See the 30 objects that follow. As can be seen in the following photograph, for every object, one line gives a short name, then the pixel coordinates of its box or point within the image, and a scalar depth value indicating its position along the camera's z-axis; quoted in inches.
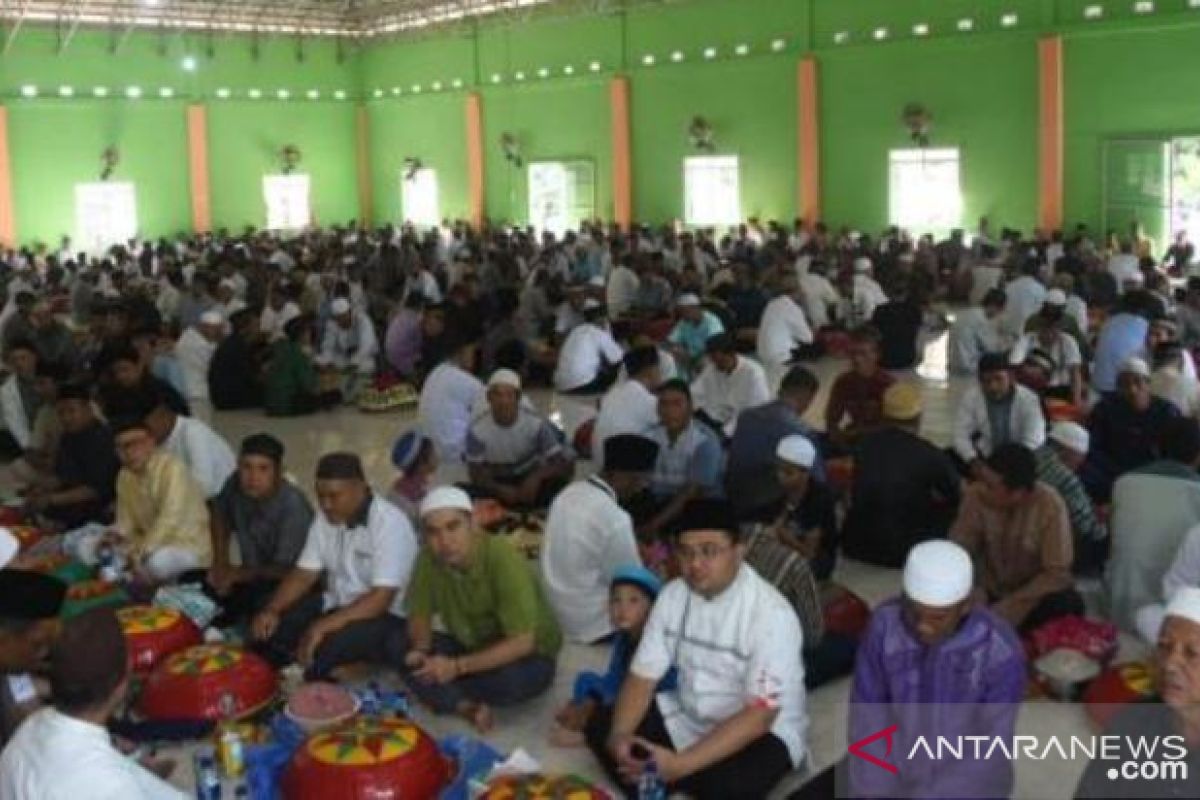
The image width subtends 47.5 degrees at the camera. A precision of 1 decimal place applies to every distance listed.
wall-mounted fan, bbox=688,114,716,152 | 940.6
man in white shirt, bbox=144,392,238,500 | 285.1
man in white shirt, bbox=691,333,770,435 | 355.3
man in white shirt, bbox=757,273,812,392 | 497.7
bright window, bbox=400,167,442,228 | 1192.8
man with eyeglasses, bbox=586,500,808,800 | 169.5
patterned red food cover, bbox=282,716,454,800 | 174.2
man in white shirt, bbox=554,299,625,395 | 465.4
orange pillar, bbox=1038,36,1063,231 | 739.4
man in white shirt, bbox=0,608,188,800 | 132.3
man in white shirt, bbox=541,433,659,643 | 233.6
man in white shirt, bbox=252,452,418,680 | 221.3
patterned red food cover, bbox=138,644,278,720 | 206.4
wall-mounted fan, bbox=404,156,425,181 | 1192.2
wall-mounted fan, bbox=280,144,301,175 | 1178.0
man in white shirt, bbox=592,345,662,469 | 316.8
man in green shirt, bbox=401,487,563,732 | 202.5
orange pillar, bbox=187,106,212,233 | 1119.6
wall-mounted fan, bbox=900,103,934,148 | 810.2
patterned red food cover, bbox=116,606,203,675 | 219.1
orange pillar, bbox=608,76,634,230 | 999.6
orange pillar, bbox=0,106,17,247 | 1001.5
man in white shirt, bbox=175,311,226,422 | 496.7
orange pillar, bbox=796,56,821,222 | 867.4
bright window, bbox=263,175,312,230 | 1176.2
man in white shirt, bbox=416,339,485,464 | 362.3
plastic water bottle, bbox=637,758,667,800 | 170.4
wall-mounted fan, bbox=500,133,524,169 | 1097.4
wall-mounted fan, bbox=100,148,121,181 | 1066.7
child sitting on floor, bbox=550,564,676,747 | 187.5
